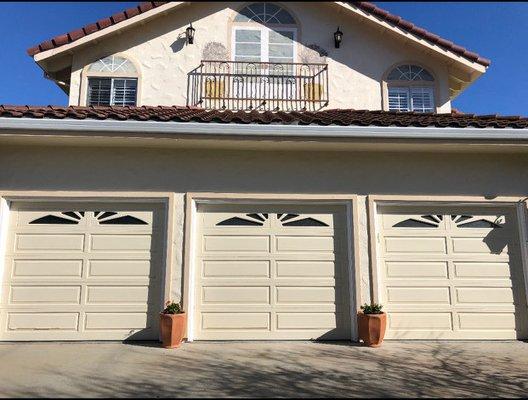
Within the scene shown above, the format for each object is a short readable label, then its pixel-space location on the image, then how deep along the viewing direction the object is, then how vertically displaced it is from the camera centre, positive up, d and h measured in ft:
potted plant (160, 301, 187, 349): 18.84 -2.11
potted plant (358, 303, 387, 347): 19.38 -2.12
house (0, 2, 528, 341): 20.17 +2.62
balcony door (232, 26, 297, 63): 33.01 +18.02
